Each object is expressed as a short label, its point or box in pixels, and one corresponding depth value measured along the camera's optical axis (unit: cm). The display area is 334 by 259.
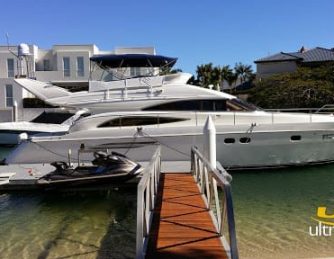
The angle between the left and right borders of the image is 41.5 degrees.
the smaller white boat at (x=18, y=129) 2597
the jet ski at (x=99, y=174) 1227
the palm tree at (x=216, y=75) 6588
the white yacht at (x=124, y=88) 1656
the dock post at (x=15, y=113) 3684
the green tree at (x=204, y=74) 6541
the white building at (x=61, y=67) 4116
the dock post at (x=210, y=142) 1143
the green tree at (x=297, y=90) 3444
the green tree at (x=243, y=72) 7400
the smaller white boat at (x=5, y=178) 1312
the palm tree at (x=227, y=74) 6893
